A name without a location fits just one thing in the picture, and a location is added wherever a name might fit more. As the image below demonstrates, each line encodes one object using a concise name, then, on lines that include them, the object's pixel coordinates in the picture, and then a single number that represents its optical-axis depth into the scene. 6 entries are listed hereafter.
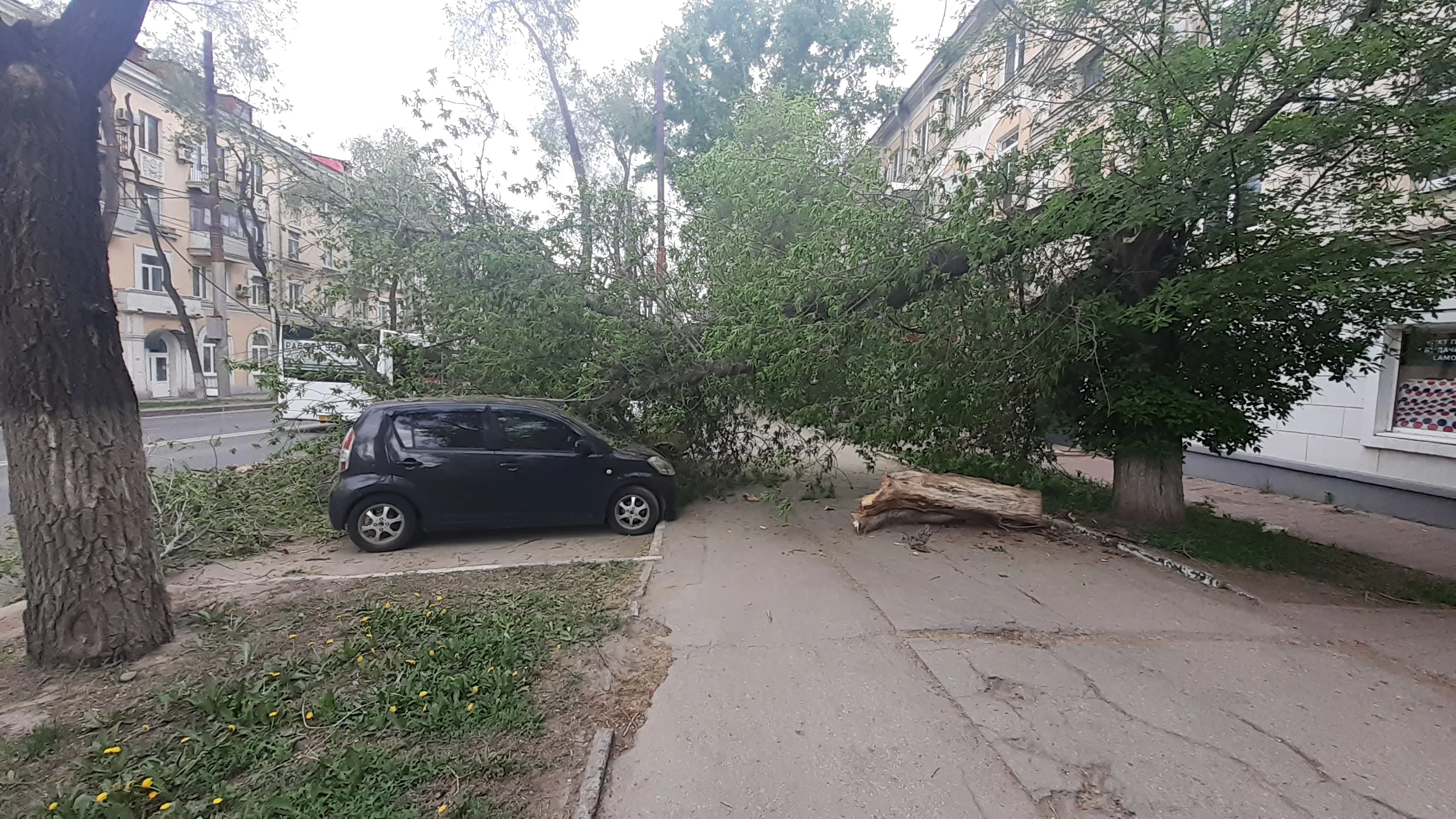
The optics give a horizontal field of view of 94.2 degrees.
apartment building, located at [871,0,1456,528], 6.83
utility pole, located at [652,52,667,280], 16.59
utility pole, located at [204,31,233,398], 14.59
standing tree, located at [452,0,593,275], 16.38
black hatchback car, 6.48
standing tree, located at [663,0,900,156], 23.94
